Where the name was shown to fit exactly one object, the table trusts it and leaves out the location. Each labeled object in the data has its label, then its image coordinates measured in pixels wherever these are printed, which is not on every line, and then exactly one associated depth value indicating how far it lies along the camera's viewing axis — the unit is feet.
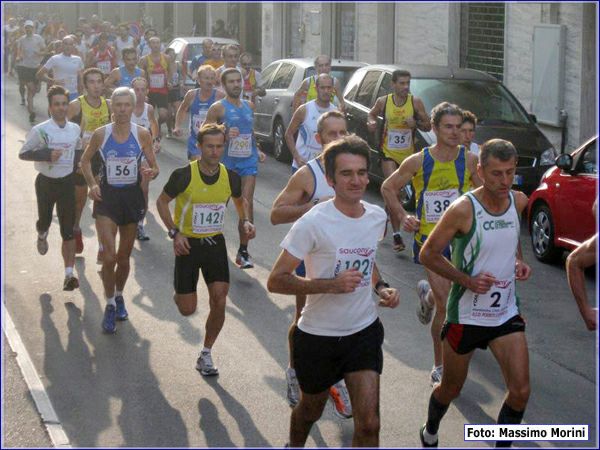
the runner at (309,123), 38.58
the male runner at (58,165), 35.53
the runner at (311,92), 49.03
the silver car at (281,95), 64.18
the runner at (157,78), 68.28
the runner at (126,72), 57.77
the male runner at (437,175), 28.14
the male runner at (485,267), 21.27
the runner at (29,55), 88.94
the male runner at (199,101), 46.01
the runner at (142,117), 44.80
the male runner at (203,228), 28.09
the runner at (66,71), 67.21
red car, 37.55
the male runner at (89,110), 41.06
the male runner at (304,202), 24.68
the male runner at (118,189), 31.99
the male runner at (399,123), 44.55
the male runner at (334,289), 19.94
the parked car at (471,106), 49.06
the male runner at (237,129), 40.35
